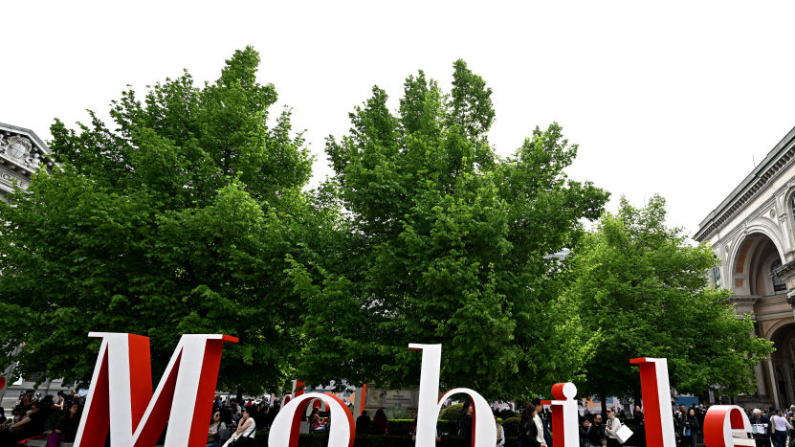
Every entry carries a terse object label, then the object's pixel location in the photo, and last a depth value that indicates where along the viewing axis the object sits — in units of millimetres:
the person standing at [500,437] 11288
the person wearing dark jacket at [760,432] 19500
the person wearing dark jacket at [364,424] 15914
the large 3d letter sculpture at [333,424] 6359
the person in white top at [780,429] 19484
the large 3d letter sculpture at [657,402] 7699
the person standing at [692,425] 17628
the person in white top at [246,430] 10773
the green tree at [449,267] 11023
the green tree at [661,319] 21500
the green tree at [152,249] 12203
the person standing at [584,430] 13566
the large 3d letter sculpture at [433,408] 6730
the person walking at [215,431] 11539
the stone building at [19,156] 35938
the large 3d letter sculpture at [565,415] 8133
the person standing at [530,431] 9281
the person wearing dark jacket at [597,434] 13273
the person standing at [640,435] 14623
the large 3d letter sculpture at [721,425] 7273
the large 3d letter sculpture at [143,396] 5945
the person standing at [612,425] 12914
